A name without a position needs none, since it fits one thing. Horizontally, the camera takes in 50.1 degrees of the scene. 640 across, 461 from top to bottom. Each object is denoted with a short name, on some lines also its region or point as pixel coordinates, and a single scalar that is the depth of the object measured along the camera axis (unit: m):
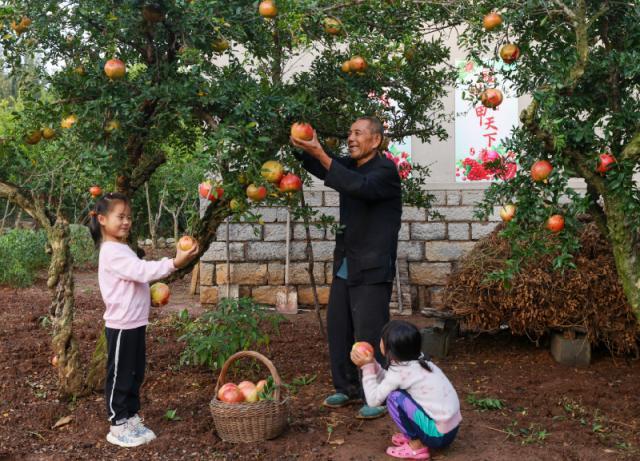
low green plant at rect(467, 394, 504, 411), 4.33
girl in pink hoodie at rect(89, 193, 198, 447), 3.60
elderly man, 4.02
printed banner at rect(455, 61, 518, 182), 7.89
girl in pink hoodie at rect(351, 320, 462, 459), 3.34
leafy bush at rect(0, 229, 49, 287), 9.72
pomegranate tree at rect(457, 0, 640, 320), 3.35
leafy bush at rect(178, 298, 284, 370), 4.48
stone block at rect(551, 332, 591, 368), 5.38
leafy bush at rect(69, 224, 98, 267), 11.97
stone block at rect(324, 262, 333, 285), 8.10
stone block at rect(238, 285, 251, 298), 8.20
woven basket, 3.55
